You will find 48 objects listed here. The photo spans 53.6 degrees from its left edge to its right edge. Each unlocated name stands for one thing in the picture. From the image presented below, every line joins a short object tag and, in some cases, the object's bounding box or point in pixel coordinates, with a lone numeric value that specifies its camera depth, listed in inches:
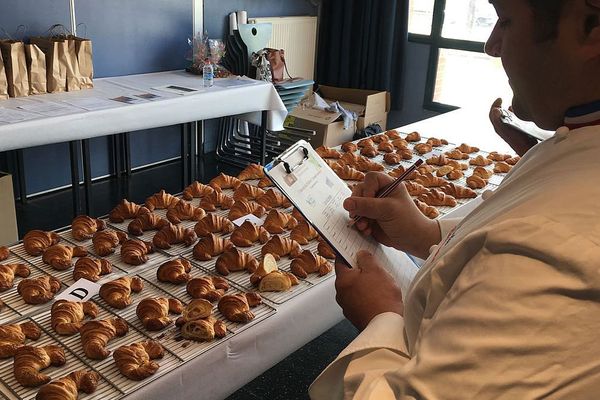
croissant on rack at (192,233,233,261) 59.6
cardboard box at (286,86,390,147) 185.0
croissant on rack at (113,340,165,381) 41.7
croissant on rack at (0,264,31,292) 51.7
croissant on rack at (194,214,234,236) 64.7
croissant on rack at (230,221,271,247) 63.1
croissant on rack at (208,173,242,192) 79.4
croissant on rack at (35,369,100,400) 39.0
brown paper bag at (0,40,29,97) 116.0
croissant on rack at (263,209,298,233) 67.6
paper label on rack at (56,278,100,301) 51.1
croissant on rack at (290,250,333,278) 58.4
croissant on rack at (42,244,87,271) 55.6
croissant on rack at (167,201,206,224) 67.4
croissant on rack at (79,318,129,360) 43.7
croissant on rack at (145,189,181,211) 70.6
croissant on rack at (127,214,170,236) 63.3
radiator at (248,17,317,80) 201.9
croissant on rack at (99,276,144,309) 50.3
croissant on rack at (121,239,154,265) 57.2
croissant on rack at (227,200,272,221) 70.3
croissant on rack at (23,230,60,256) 58.2
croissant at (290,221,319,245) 65.5
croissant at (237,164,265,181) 83.7
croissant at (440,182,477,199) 84.5
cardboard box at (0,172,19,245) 106.2
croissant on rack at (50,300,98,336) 46.4
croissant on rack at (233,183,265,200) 76.5
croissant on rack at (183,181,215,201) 74.7
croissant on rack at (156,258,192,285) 54.2
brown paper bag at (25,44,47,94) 119.8
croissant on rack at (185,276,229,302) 52.2
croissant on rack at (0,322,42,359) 43.4
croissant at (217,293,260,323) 49.8
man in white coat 21.1
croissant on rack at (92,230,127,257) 58.7
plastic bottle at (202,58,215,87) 145.8
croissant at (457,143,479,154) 107.2
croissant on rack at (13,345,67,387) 40.8
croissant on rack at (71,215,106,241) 61.5
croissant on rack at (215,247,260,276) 57.4
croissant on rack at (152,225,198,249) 61.2
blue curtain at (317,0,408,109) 211.0
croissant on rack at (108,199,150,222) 66.1
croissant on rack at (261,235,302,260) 61.5
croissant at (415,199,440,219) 75.3
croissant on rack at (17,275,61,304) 49.9
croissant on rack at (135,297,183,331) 47.7
